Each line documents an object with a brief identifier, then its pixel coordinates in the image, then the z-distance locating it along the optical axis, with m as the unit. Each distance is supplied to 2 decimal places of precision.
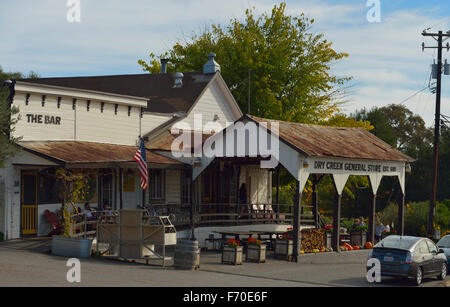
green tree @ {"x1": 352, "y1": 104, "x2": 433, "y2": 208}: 69.44
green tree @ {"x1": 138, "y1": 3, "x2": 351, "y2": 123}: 45.59
